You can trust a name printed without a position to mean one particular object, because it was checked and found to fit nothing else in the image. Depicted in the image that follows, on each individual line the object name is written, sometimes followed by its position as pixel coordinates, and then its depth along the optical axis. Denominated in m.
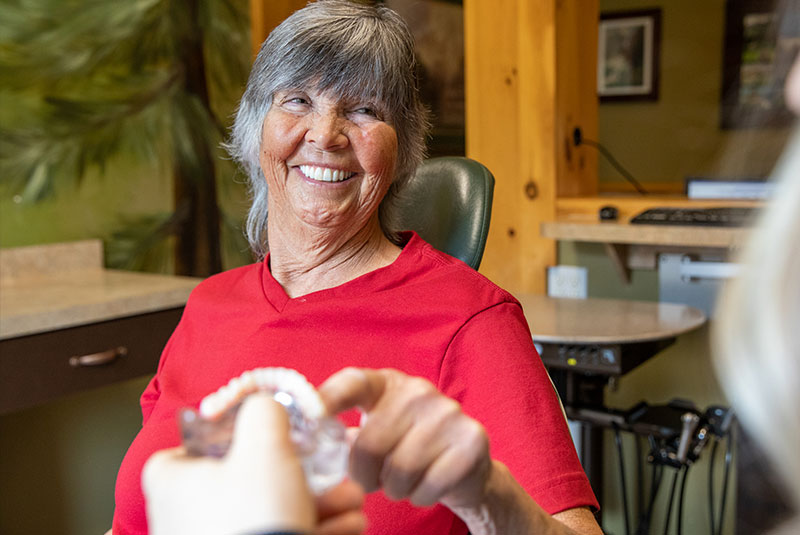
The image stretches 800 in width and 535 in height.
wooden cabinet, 1.76
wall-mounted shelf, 1.99
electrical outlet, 2.44
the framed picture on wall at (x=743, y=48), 4.23
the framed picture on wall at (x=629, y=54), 4.82
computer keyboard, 1.97
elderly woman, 0.93
